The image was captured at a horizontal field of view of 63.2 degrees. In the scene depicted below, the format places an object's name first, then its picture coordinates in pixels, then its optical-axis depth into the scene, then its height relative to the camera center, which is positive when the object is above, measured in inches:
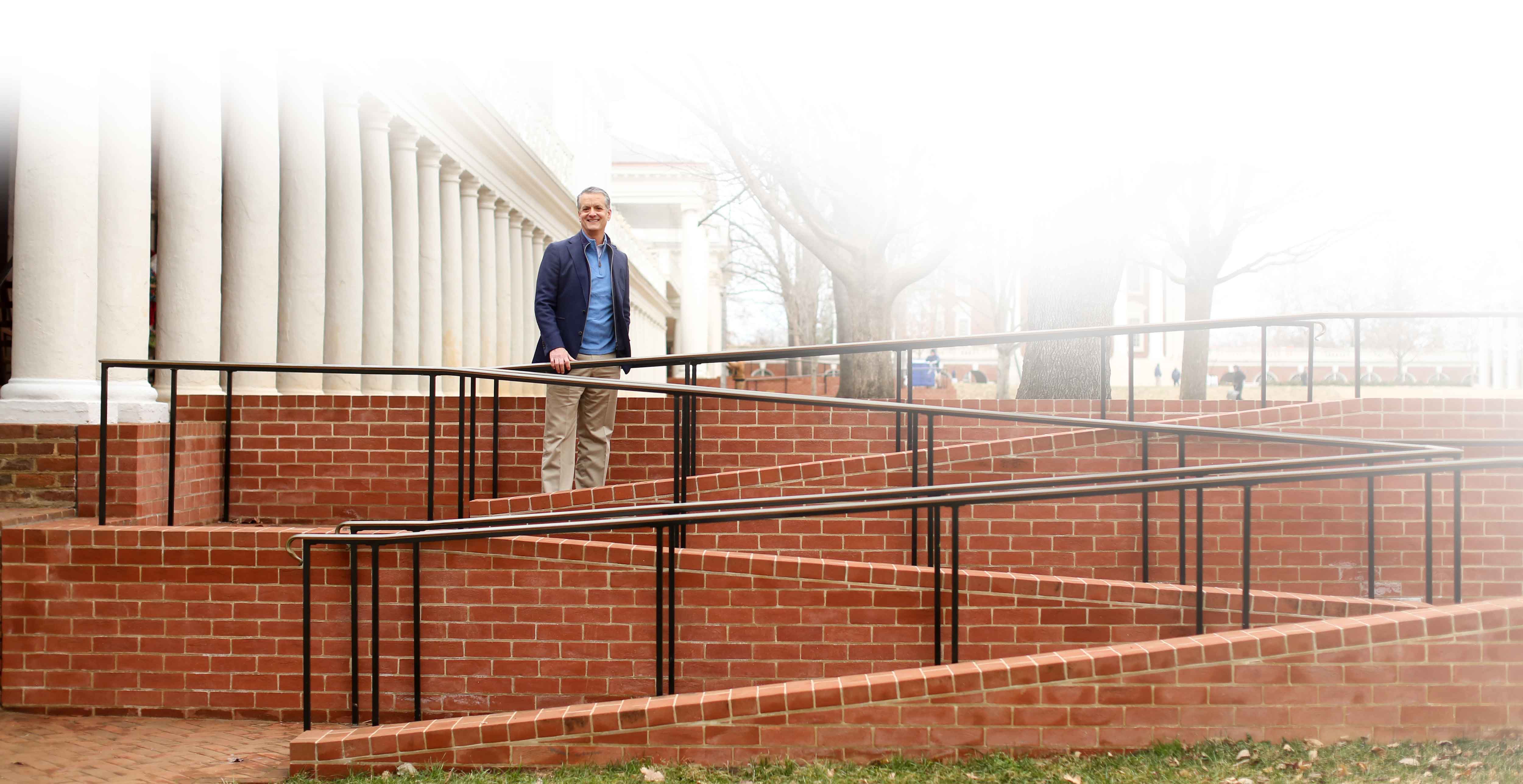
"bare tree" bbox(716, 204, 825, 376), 1441.9 +162.1
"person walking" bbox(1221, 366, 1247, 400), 1144.2 +24.1
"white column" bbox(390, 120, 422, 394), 557.9 +70.3
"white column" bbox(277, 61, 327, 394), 448.8 +70.4
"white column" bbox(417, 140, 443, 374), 597.0 +74.0
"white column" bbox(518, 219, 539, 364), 849.2 +79.1
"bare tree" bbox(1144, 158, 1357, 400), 871.1 +127.1
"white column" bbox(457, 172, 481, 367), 677.9 +72.9
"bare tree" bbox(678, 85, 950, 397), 644.7 +116.0
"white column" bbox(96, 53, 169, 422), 322.3 +44.5
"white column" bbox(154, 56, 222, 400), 373.1 +54.3
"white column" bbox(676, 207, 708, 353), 1863.9 +184.9
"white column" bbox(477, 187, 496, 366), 722.8 +74.4
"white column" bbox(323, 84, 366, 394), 485.1 +67.7
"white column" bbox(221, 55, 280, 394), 410.6 +61.5
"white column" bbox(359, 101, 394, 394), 516.4 +71.6
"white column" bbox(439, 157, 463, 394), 634.2 +74.9
